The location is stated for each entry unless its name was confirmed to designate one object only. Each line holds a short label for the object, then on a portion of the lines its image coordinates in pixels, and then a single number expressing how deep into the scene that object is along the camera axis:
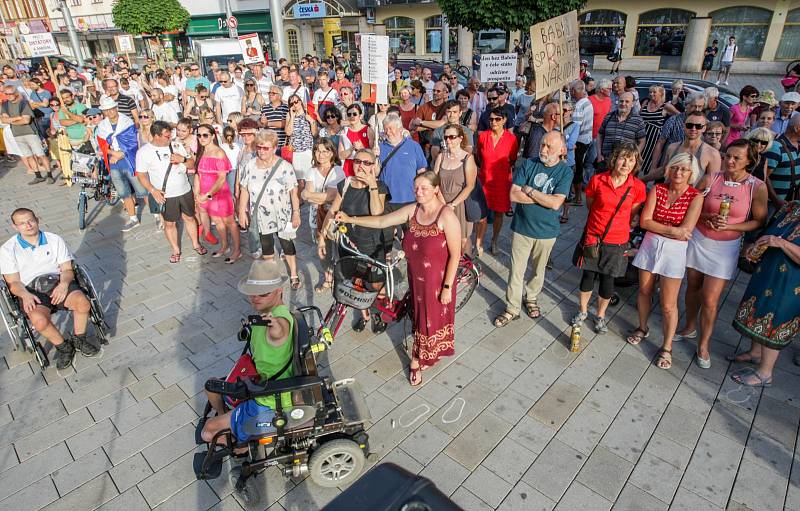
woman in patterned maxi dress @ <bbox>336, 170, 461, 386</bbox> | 3.74
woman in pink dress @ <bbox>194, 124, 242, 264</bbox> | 6.10
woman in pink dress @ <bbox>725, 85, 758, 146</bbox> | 7.15
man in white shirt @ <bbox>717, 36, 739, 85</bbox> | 20.11
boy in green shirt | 3.01
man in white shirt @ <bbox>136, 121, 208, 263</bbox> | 6.14
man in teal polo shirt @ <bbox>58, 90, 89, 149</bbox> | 9.27
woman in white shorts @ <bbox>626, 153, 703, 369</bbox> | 3.94
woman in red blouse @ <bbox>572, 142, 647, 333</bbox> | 4.13
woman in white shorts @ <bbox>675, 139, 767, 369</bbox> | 3.89
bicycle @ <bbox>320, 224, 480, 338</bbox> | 4.09
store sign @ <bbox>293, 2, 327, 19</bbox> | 32.28
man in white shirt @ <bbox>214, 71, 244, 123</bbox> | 10.17
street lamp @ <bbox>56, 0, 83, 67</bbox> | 23.48
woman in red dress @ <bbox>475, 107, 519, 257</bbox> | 5.70
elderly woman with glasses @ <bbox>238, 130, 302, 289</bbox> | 5.34
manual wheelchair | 4.44
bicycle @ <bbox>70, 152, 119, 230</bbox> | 7.91
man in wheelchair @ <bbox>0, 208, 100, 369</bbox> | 4.36
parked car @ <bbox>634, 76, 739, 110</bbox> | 9.85
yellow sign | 30.91
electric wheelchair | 2.94
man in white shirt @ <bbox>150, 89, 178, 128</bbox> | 9.58
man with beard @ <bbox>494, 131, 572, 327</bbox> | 4.42
